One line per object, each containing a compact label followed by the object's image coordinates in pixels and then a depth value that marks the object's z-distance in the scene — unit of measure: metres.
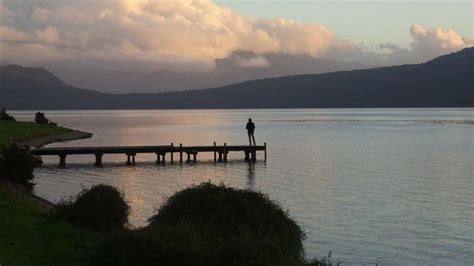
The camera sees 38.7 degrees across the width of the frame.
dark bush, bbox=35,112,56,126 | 121.75
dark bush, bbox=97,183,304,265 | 14.14
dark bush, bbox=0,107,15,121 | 120.36
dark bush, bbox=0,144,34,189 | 36.91
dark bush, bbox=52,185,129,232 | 21.28
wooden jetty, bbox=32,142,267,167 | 61.28
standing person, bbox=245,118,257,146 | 67.00
